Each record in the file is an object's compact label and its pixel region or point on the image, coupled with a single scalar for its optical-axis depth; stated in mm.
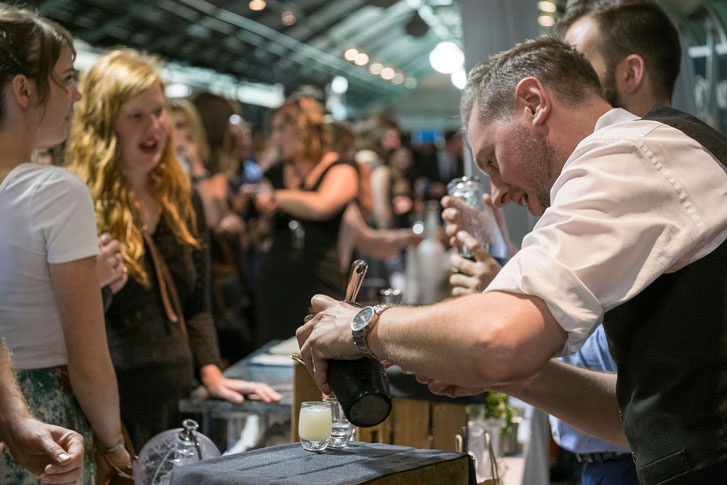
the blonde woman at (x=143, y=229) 2523
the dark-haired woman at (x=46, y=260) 1750
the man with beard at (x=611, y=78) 2129
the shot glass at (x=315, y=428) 1467
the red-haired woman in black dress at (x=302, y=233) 4750
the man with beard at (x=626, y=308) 1221
